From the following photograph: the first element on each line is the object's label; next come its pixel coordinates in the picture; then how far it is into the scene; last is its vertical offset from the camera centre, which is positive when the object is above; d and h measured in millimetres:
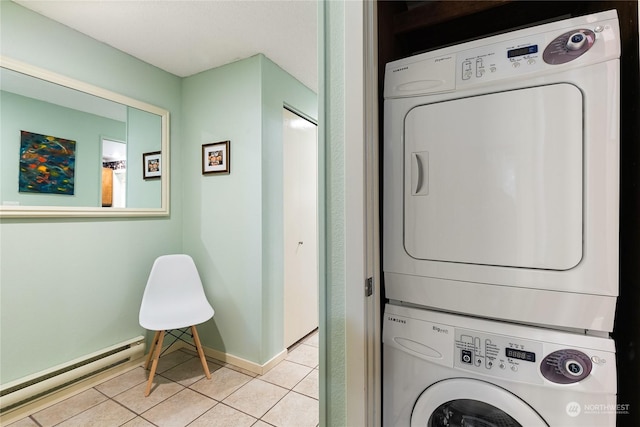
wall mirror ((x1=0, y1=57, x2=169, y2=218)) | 1734 +463
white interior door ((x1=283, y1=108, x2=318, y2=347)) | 2584 -119
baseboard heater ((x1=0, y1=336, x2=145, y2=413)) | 1681 -1031
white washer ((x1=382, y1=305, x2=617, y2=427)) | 806 -497
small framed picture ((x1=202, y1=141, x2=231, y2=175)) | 2387 +480
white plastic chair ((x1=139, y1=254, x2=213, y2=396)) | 2023 -680
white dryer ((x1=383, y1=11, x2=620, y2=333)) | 818 +122
